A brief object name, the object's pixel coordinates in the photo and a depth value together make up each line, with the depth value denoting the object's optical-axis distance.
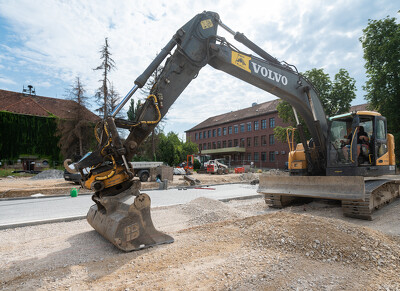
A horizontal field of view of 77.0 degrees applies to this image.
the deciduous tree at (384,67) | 18.80
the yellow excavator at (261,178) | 4.09
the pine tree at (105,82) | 26.44
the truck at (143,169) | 17.41
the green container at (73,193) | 11.16
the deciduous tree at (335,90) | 22.64
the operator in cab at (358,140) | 6.82
